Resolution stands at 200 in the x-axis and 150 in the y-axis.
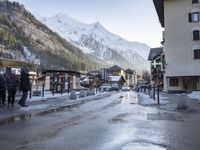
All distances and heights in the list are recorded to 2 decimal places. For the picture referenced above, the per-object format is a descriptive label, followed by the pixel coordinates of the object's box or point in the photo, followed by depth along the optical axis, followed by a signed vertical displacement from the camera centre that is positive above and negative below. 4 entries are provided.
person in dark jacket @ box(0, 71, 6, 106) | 8.10 -0.39
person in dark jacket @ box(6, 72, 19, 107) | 8.10 -0.23
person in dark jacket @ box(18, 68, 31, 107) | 7.85 -0.16
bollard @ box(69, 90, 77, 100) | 12.24 -1.23
